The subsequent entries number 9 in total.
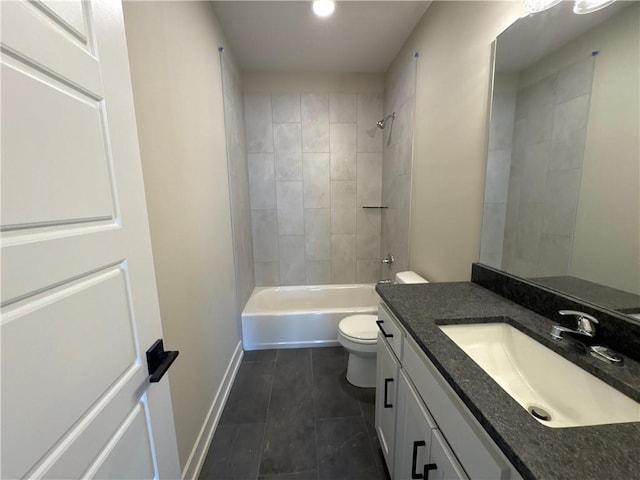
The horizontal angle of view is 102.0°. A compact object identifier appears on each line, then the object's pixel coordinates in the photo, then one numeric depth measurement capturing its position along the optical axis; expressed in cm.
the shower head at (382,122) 261
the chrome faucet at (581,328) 75
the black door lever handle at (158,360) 73
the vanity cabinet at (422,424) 58
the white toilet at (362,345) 180
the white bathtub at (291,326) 237
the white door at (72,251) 39
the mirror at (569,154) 77
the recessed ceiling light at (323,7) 165
